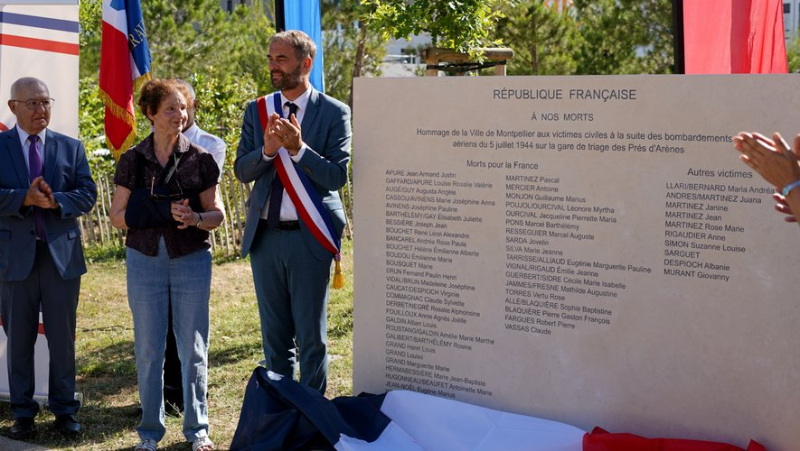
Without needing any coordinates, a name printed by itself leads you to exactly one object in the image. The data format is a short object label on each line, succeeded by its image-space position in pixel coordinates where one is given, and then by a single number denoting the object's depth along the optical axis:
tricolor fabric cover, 3.79
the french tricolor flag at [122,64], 6.23
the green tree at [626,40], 17.17
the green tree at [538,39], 16.75
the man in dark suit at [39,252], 4.95
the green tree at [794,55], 18.92
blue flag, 5.95
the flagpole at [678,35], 4.57
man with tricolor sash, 4.61
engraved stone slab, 3.45
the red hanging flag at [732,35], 4.65
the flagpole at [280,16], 5.92
